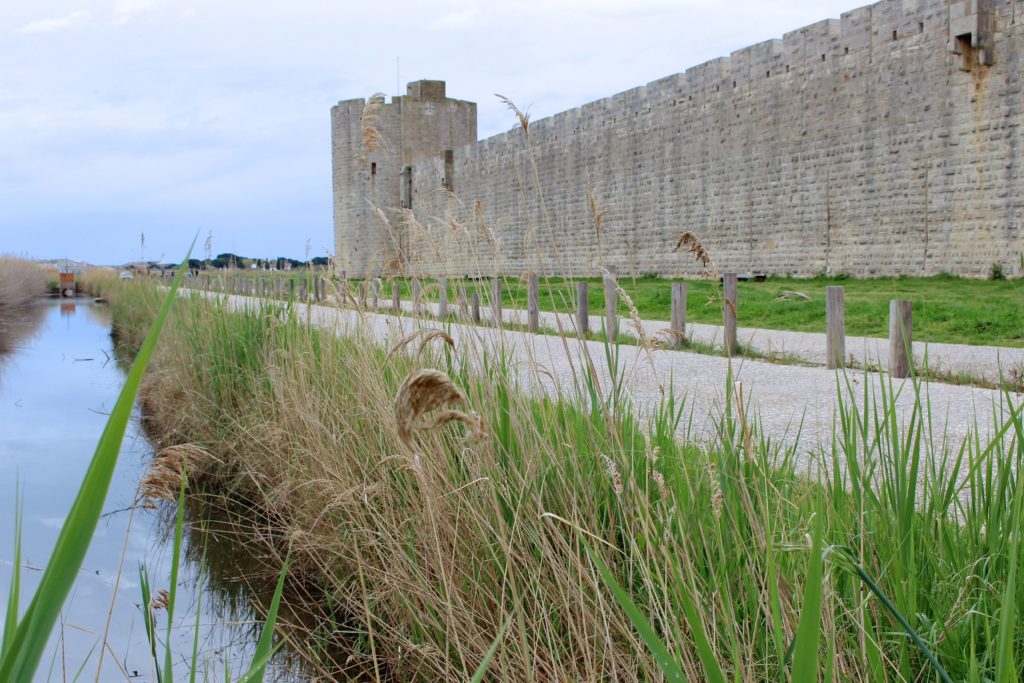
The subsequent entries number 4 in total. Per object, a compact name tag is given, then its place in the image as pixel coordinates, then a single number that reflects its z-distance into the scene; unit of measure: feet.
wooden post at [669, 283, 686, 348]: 25.54
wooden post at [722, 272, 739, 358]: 21.47
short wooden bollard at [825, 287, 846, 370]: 20.84
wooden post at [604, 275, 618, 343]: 22.75
